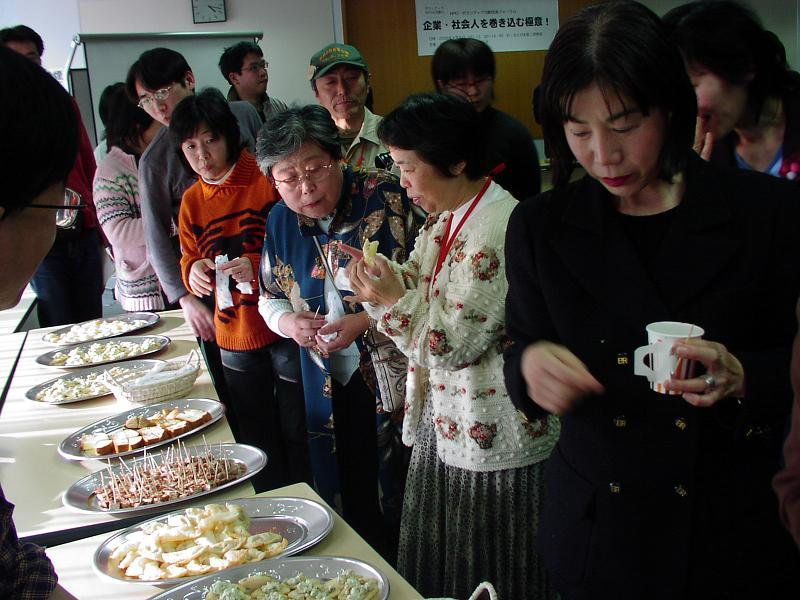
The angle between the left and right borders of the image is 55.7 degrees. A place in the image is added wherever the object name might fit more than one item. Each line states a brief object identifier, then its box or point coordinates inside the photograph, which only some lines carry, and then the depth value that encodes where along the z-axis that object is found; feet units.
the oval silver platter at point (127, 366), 8.35
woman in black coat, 3.64
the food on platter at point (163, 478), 5.27
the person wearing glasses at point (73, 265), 12.17
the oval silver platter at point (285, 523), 4.44
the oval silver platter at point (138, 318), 10.37
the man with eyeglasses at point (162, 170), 9.99
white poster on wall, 19.77
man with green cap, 9.55
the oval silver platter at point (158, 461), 5.17
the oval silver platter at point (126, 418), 6.20
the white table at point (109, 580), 4.13
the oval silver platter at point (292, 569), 4.06
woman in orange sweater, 8.74
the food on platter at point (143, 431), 6.16
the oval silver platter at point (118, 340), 9.07
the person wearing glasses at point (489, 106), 9.11
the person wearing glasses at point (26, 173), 2.70
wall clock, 17.89
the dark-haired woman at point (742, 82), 5.02
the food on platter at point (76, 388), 7.72
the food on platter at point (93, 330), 9.99
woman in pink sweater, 10.74
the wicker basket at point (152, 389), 7.10
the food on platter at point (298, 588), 3.88
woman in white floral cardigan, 5.69
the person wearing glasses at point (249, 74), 13.64
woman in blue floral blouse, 7.28
